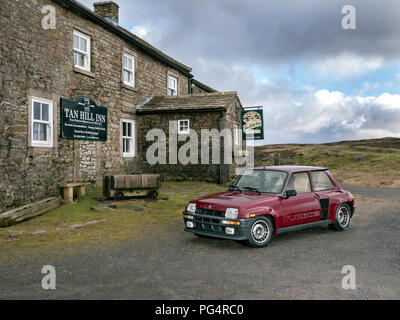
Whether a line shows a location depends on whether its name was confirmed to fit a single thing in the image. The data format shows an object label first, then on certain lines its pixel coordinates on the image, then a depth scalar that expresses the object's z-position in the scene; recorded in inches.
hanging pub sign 790.5
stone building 439.8
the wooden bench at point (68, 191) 472.7
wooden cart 483.8
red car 264.4
